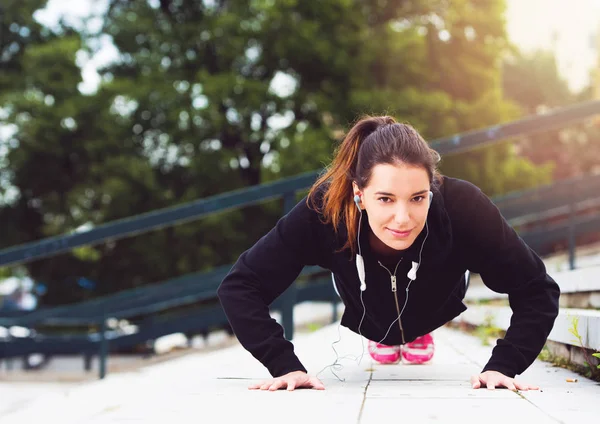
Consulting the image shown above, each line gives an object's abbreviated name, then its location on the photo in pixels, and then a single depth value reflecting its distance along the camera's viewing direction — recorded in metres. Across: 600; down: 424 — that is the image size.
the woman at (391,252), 2.49
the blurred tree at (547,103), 24.33
